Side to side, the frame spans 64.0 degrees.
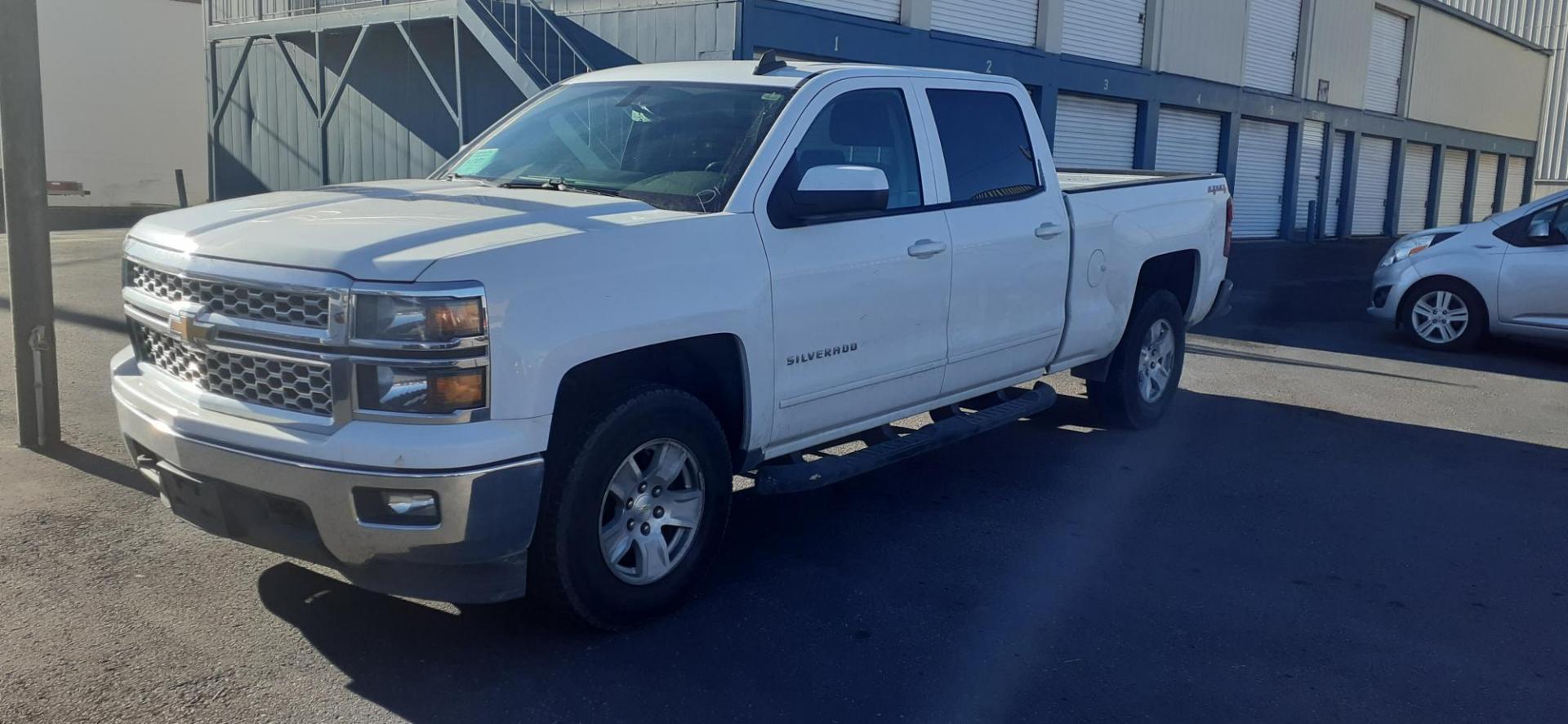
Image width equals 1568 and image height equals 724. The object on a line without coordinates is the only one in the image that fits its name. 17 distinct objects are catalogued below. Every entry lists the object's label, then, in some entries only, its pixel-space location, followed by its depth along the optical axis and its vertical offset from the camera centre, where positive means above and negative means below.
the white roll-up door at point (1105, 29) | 20.59 +2.14
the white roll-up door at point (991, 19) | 17.78 +1.95
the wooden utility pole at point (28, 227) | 6.12 -0.53
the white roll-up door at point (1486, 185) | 38.22 -0.42
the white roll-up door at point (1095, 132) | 21.16 +0.42
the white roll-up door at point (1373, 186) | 31.53 -0.48
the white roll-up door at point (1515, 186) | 40.69 -0.44
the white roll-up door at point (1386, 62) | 30.97 +2.61
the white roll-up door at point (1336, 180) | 30.08 -0.33
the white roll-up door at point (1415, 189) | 33.75 -0.53
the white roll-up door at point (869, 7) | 15.83 +1.79
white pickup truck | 3.60 -0.61
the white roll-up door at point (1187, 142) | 24.00 +0.36
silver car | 10.47 -0.95
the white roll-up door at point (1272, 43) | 26.08 +2.52
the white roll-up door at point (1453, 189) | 36.34 -0.53
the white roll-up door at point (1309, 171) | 28.66 -0.13
